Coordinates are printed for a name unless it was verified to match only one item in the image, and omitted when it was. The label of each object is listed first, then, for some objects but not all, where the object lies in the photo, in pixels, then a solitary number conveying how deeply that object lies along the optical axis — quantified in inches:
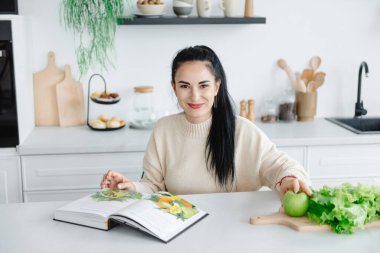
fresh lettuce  60.6
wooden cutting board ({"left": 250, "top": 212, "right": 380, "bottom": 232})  62.4
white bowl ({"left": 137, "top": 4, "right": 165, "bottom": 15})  120.3
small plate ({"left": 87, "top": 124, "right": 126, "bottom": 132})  123.1
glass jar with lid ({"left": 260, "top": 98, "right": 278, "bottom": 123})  132.8
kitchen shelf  119.5
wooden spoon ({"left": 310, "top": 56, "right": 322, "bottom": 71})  134.4
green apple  64.8
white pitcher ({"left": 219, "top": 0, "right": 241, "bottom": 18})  124.1
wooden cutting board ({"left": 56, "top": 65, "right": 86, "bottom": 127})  128.4
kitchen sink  135.6
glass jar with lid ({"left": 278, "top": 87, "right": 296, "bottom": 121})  132.1
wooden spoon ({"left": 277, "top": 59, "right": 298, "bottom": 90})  133.2
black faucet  132.9
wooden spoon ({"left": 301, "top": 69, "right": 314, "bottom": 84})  134.4
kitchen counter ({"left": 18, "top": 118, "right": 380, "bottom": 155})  110.8
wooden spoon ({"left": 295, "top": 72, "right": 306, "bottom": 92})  132.0
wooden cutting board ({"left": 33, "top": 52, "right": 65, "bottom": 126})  128.2
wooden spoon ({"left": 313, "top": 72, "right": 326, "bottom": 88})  132.0
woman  80.7
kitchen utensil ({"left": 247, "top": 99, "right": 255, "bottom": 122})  130.7
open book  61.1
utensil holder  131.3
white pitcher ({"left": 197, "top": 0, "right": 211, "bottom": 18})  122.6
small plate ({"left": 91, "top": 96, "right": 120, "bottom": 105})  123.4
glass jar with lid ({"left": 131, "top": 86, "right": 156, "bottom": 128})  130.3
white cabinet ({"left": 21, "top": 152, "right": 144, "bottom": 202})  111.7
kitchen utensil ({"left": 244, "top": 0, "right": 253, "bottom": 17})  126.3
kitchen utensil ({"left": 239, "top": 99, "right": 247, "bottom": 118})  130.4
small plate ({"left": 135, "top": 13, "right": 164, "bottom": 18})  121.1
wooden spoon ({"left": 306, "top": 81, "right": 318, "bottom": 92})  133.2
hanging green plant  117.9
